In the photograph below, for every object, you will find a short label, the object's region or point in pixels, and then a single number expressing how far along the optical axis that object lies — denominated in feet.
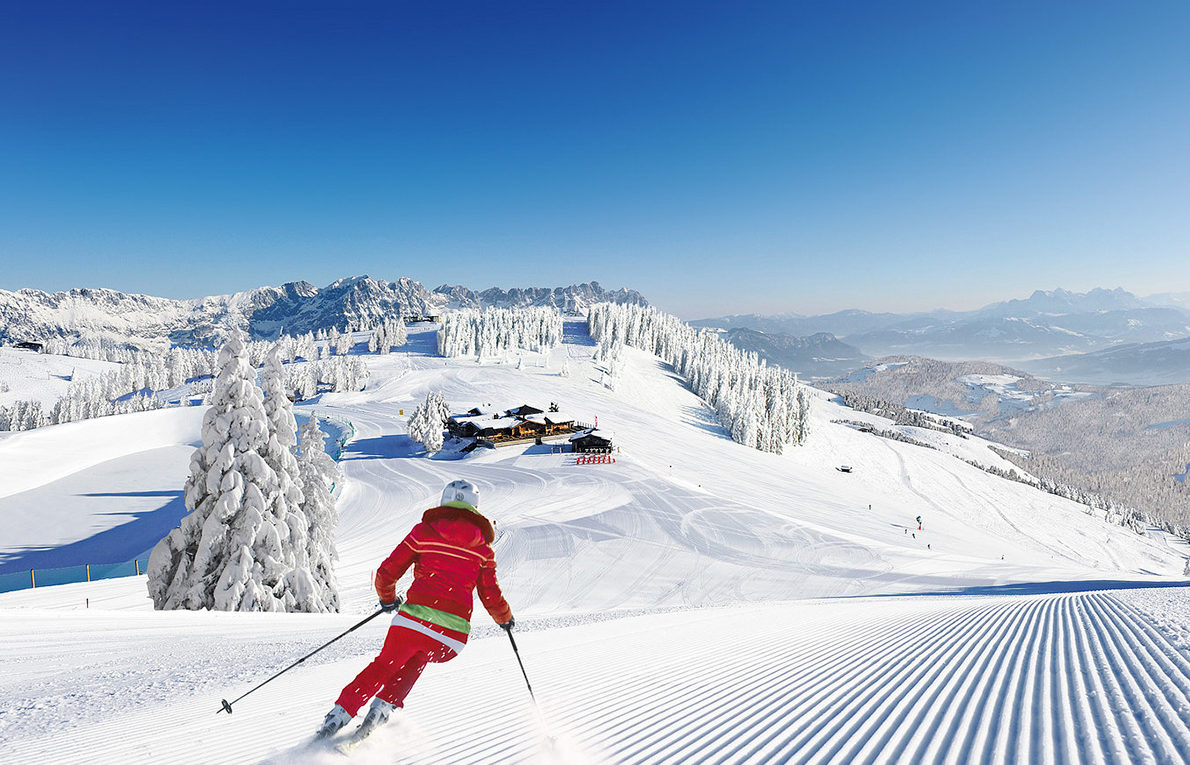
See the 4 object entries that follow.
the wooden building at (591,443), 181.98
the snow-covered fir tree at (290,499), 54.95
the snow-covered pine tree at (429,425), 193.16
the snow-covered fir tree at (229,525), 51.72
